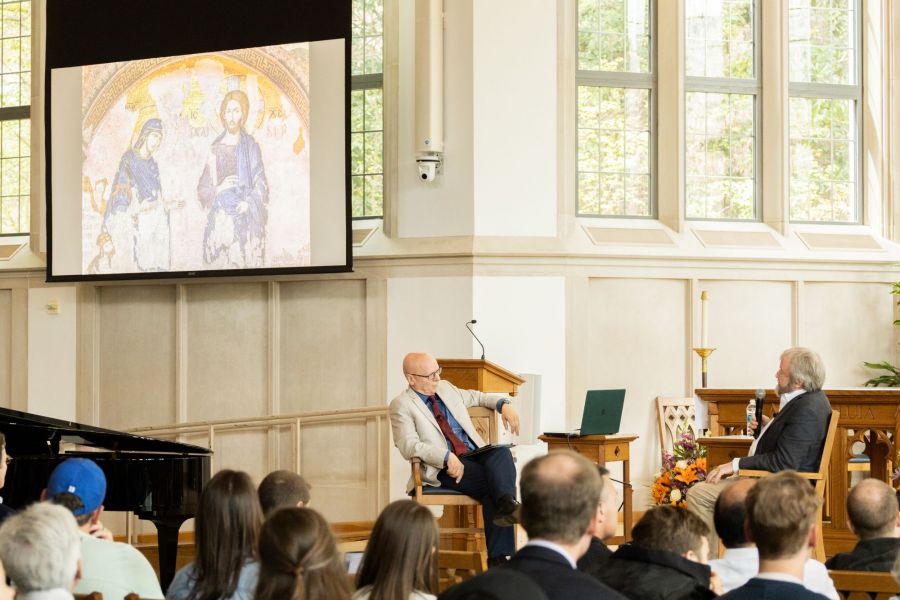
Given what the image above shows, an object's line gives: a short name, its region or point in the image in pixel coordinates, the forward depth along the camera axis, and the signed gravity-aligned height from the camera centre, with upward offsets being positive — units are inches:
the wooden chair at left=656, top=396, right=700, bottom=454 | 594.7 -28.0
